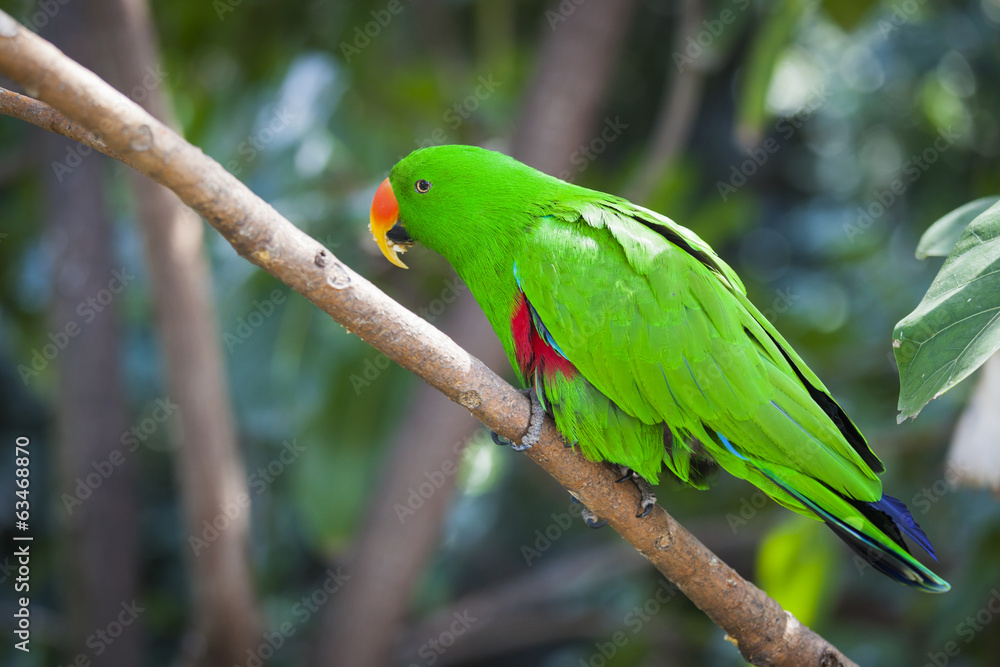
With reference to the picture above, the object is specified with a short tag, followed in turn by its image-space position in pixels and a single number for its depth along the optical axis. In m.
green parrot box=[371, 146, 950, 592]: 2.65
